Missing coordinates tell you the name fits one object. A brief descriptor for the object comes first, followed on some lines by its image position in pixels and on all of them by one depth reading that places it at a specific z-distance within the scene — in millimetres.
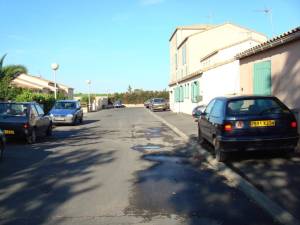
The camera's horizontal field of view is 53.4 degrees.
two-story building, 15276
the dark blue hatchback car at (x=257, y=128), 6396
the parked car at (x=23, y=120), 9768
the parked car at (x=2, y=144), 7259
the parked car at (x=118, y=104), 52951
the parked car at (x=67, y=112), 16838
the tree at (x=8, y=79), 19090
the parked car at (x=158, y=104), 34312
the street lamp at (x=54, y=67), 20994
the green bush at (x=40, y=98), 18013
